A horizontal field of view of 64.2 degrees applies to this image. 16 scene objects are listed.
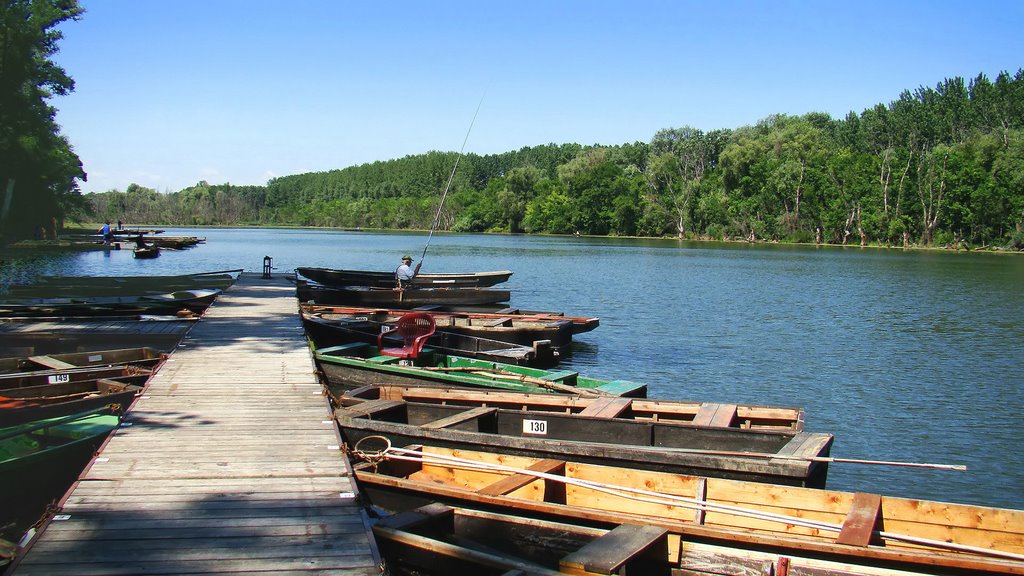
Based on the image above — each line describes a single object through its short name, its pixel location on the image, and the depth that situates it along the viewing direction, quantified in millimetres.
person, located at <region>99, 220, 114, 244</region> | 57025
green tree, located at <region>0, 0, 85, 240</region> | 50375
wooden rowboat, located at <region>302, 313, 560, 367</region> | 14586
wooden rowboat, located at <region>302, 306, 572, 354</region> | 16953
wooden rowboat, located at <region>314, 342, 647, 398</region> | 10656
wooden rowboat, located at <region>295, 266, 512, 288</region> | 27156
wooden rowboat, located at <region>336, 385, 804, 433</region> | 8516
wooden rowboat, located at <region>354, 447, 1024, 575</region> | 4949
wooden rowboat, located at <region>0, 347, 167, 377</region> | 10531
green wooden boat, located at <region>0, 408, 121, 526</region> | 7238
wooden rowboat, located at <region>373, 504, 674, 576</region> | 4910
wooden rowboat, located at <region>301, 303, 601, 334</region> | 18172
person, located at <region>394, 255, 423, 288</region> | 24750
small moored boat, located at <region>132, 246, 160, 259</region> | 48244
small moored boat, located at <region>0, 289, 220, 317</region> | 16562
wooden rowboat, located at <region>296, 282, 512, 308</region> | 23969
